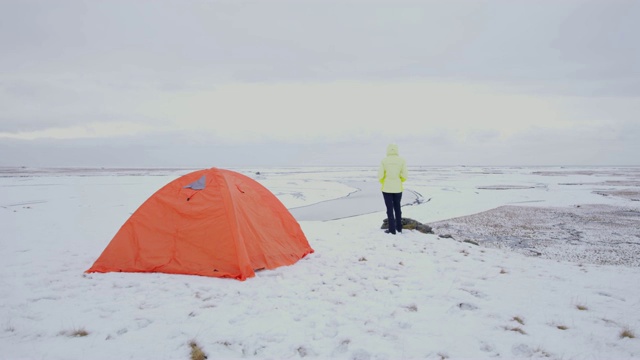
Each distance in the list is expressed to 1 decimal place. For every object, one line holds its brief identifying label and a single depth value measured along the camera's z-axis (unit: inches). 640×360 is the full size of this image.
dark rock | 425.1
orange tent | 252.2
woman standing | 386.0
